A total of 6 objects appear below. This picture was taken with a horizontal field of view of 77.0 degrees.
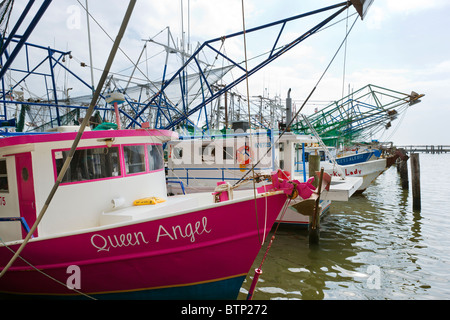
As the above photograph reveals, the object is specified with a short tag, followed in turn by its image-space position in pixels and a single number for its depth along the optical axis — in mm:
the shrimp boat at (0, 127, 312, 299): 4605
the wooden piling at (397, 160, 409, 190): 22266
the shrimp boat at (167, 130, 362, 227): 11031
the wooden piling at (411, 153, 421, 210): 14977
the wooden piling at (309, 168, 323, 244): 9516
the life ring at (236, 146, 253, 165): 13028
